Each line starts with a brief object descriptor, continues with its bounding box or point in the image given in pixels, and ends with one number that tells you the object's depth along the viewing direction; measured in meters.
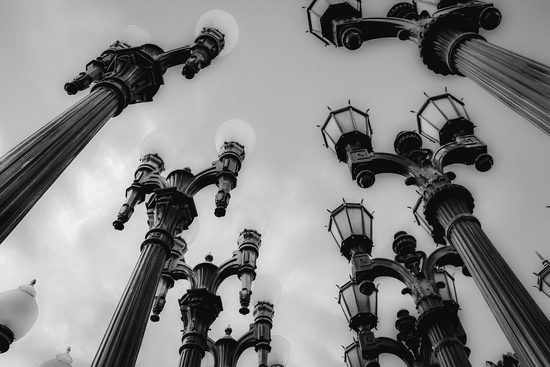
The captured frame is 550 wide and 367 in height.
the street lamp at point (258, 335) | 7.56
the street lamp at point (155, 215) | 4.51
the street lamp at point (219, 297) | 6.72
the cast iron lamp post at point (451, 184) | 4.19
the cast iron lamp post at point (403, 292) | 6.35
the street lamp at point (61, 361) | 7.28
